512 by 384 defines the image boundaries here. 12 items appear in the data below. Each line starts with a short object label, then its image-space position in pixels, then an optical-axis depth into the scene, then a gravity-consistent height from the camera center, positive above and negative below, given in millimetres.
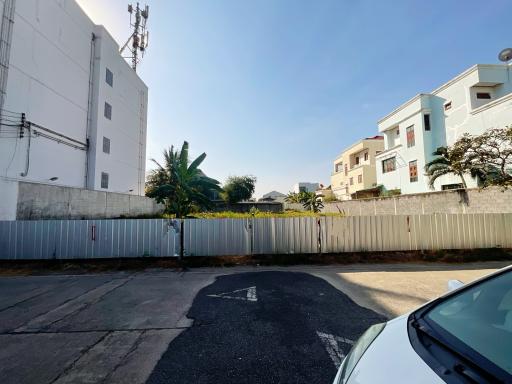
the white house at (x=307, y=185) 71300 +8585
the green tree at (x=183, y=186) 12770 +1507
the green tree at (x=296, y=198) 26619 +2089
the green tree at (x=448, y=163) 12992 +3140
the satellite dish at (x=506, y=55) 18672 +12194
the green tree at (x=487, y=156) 11245 +2839
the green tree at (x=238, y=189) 39312 +4247
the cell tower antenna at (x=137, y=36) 23969 +17842
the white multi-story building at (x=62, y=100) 10898 +6660
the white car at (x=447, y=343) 1241 -773
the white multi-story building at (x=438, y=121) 16859 +7462
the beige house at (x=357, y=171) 31516 +6149
